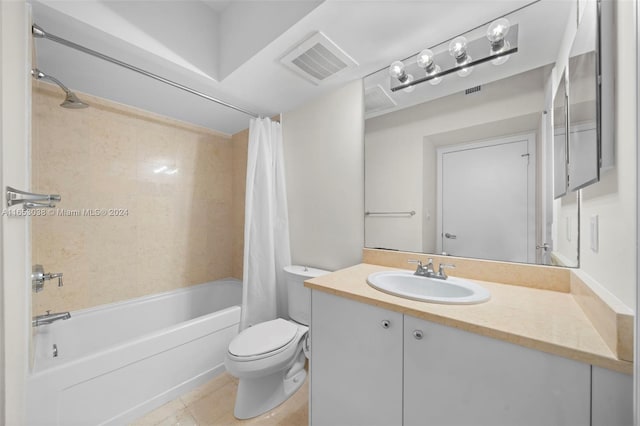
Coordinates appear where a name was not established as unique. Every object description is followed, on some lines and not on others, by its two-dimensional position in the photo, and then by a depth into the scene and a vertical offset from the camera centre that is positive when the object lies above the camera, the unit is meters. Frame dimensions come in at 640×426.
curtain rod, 1.11 +0.86
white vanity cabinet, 0.64 -0.54
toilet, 1.33 -0.89
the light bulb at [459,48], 1.24 +0.86
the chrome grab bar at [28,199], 0.76 +0.05
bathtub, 1.14 -0.90
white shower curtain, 2.05 -0.14
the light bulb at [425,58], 1.34 +0.87
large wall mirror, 1.07 +0.30
